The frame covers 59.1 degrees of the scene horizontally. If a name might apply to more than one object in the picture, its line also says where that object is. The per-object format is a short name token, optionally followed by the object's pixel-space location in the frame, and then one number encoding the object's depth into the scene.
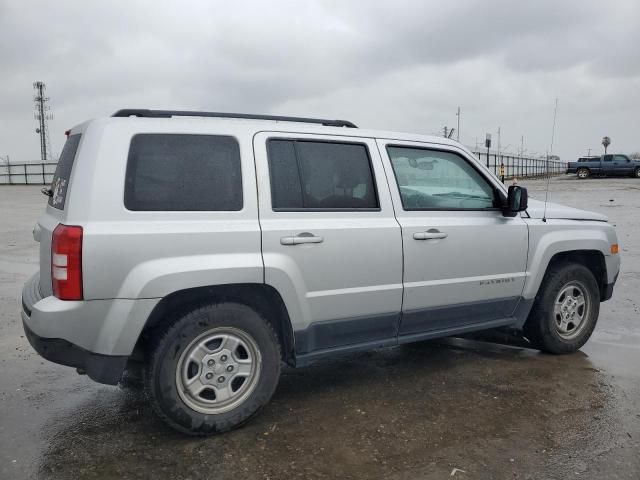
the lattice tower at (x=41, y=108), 65.27
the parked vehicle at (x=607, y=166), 39.31
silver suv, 3.02
